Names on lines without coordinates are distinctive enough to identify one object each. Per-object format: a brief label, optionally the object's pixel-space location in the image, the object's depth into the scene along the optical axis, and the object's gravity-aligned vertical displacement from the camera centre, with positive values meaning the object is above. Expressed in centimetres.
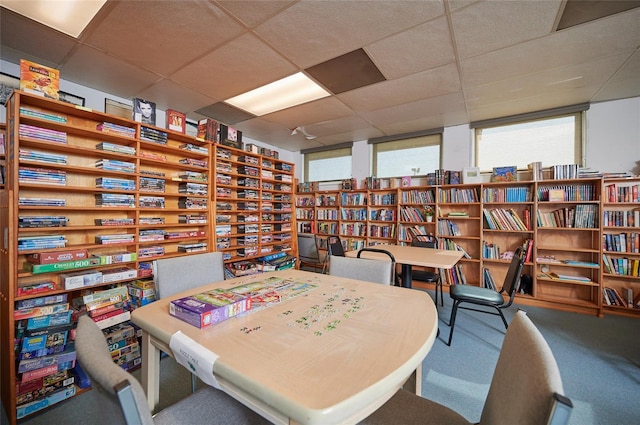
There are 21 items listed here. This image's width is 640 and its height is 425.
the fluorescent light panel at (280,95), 280 +145
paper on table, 76 -47
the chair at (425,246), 305 -55
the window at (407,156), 437 +101
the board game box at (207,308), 99 -42
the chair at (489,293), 227 -80
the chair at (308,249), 478 -76
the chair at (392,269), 180 -44
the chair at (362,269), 172 -43
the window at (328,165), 532 +102
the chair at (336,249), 329 -54
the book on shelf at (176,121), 256 +94
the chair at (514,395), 55 -47
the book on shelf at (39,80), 166 +91
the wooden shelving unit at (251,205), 314 +8
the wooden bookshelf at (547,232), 305 -31
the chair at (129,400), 53 -44
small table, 238 -50
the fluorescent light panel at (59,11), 172 +144
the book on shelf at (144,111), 226 +93
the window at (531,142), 341 +100
